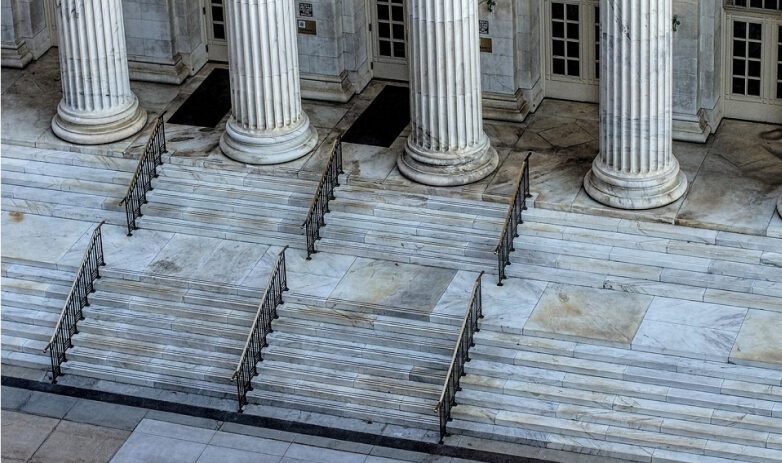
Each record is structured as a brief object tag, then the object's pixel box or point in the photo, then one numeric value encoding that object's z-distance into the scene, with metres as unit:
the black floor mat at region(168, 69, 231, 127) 40.28
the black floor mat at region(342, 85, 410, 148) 39.22
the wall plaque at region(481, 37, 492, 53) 39.31
